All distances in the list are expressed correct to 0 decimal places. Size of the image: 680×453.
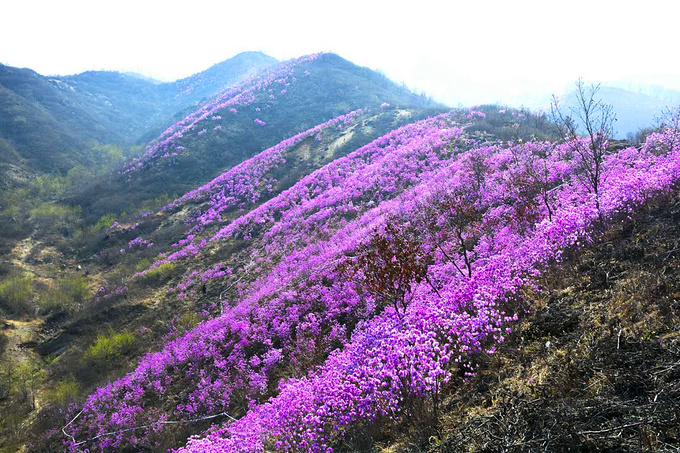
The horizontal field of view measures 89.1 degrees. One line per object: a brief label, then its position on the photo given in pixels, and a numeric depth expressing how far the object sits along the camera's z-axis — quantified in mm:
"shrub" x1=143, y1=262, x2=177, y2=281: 21688
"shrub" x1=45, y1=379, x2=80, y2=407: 12660
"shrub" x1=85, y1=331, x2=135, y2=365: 15406
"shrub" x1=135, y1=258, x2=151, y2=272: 23516
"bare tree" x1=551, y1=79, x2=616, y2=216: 8781
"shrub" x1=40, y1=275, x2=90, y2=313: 19547
